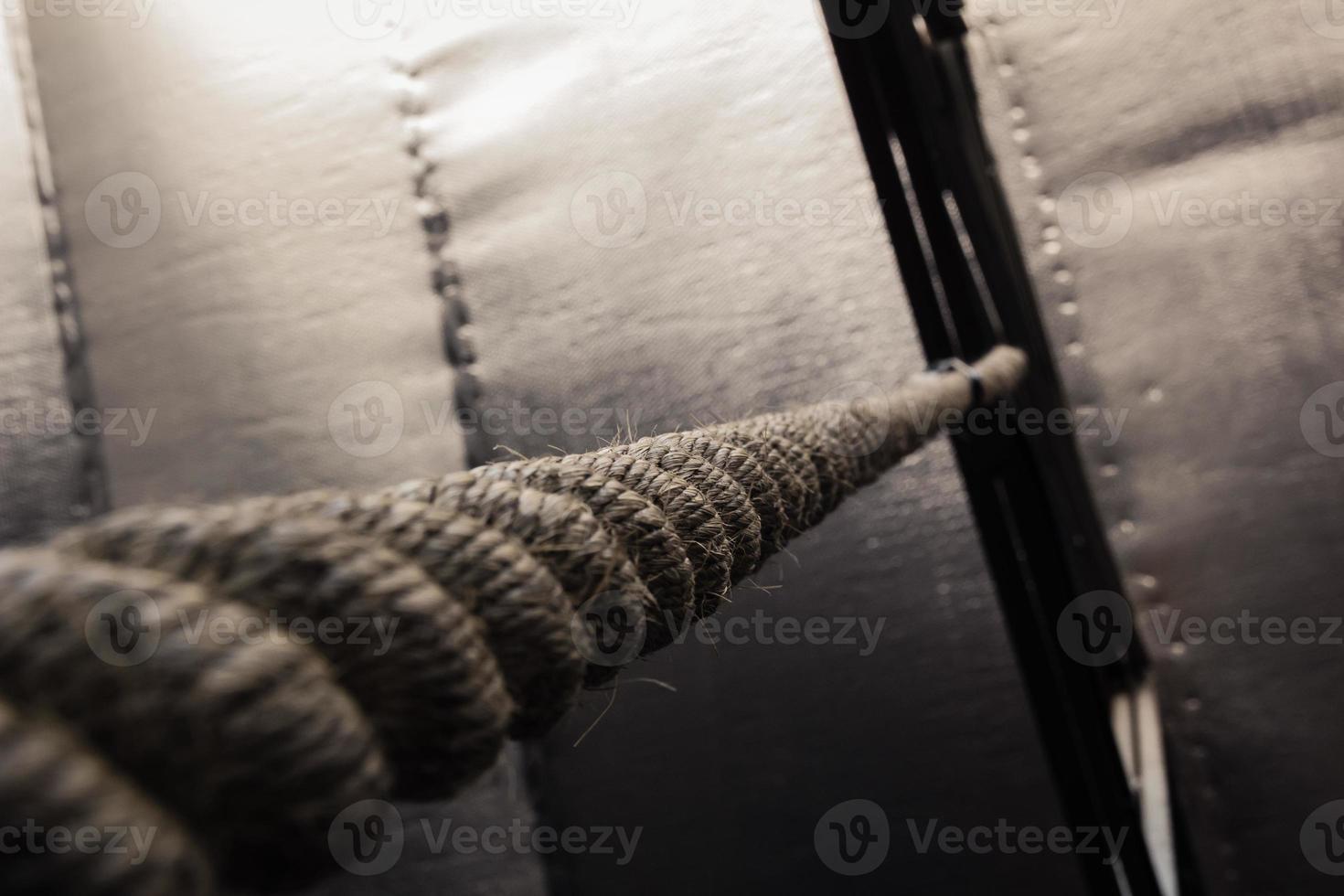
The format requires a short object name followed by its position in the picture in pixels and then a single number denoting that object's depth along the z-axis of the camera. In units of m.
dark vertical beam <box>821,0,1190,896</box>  0.77
